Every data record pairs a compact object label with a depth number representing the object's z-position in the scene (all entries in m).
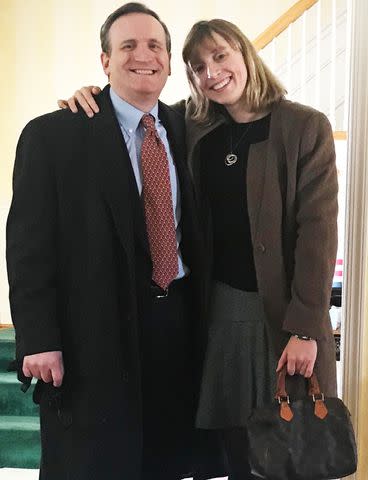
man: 1.38
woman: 1.37
